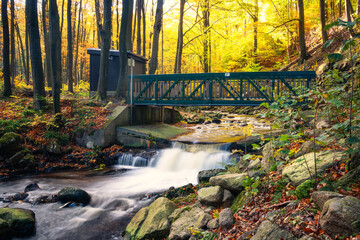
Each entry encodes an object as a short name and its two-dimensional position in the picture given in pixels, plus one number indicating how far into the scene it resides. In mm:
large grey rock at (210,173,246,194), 4636
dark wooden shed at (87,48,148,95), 15742
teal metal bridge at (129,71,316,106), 11086
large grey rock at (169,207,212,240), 3891
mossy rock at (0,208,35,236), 5270
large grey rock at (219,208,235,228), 3547
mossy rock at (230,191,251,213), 4073
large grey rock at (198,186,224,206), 4574
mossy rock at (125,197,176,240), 4422
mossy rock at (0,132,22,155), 9297
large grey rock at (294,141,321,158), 4695
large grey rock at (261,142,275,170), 4575
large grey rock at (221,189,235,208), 4520
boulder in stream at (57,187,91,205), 6883
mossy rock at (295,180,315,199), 3281
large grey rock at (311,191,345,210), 2795
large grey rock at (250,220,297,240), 2718
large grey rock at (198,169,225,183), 6816
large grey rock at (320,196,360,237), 2400
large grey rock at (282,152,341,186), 3652
